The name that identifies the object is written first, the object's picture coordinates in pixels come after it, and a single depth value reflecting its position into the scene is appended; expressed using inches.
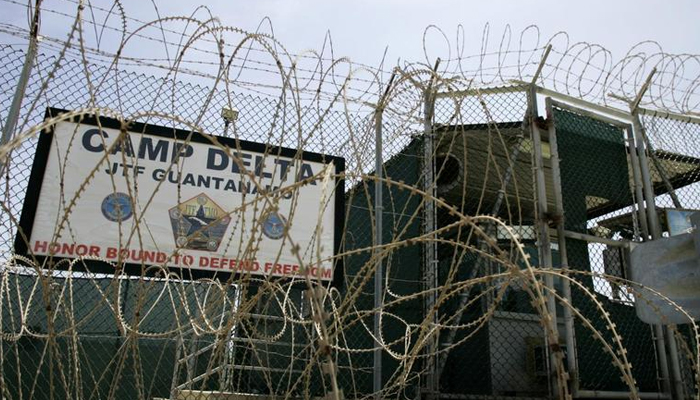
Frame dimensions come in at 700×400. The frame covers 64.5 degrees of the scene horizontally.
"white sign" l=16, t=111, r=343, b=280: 195.2
